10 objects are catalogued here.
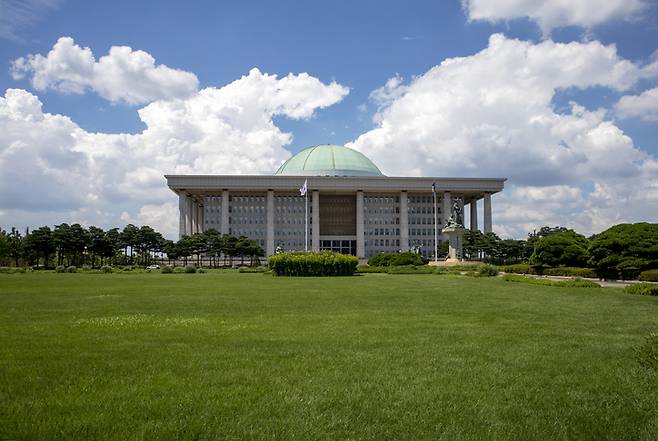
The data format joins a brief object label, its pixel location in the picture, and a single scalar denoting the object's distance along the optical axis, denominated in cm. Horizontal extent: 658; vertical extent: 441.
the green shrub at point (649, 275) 3741
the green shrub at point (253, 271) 6657
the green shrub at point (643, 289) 2692
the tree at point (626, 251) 3981
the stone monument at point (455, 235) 6981
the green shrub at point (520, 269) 5867
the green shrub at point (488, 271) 5078
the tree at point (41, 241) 8412
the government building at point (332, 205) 12631
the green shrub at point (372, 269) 6579
